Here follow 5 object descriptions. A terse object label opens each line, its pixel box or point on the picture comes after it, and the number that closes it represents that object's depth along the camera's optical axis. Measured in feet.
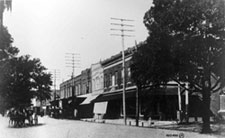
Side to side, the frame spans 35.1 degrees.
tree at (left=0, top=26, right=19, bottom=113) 88.44
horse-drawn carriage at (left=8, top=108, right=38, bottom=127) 98.68
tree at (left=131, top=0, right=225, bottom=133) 57.93
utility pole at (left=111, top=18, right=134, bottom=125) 117.80
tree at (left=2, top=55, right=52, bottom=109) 104.37
